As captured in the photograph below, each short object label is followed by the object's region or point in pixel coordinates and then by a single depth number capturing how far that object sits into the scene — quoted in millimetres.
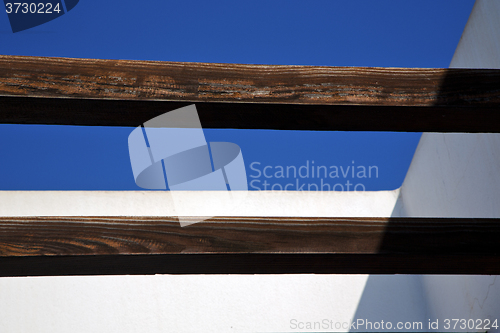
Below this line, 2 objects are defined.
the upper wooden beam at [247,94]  2774
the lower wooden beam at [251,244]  2960
